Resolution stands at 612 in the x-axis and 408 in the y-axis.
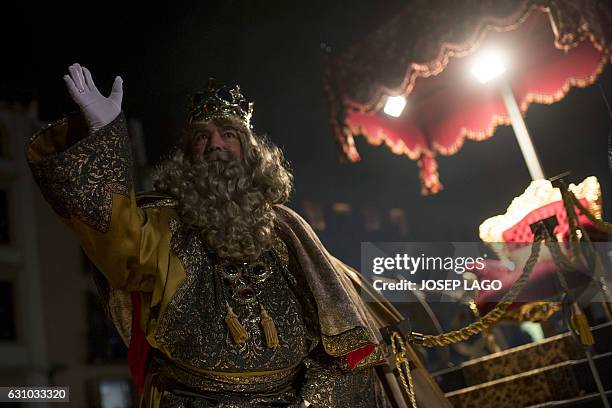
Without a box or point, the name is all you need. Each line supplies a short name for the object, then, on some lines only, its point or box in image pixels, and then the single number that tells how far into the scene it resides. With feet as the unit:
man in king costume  5.91
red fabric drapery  15.29
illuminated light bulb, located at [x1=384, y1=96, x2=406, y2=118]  18.90
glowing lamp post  18.15
